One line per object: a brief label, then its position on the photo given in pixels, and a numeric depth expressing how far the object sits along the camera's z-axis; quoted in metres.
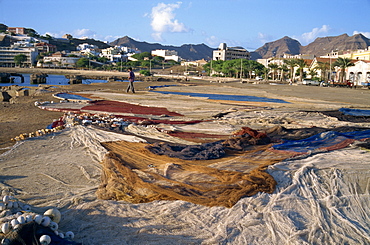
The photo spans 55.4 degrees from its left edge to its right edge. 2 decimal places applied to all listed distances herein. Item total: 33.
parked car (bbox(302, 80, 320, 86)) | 49.39
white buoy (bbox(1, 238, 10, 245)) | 2.52
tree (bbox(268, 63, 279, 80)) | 67.13
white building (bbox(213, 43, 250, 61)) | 129.62
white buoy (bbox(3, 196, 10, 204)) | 3.14
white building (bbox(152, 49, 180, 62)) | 161.25
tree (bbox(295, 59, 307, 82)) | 57.72
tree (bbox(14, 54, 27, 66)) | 110.94
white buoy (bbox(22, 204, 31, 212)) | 3.23
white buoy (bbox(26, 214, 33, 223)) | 2.76
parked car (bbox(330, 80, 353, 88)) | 43.17
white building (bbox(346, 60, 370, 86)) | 51.34
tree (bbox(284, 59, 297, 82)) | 58.42
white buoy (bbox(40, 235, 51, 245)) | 2.56
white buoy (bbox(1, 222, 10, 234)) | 2.66
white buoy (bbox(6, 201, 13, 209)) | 3.09
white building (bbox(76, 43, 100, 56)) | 168.77
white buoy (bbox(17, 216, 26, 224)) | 2.72
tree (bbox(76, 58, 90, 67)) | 111.38
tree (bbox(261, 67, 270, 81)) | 71.56
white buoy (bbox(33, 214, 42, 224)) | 2.75
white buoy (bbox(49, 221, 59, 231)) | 2.84
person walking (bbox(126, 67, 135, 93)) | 17.38
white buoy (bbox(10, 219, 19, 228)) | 2.70
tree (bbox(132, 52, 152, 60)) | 146.98
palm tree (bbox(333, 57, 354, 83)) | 52.38
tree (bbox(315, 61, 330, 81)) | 61.76
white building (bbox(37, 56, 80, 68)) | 113.12
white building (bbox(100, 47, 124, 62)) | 150.23
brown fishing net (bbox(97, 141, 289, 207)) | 3.85
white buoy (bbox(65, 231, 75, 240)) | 2.85
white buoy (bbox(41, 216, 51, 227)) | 2.79
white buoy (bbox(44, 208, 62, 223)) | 3.03
